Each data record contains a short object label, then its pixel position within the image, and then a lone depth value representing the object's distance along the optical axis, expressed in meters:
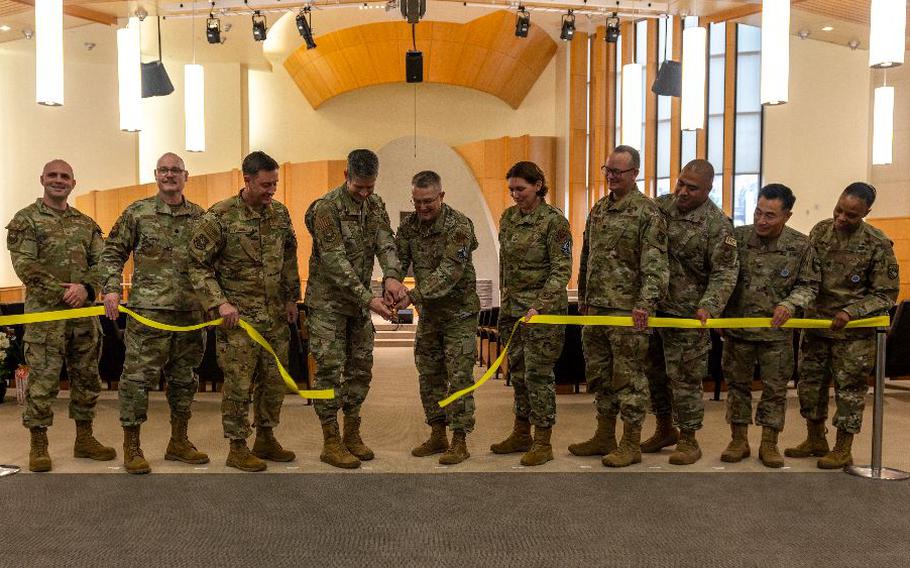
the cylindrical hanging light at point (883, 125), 8.55
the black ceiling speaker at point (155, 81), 9.37
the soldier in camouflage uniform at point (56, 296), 3.97
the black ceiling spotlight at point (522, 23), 9.36
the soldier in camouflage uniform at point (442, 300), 3.95
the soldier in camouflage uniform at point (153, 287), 3.89
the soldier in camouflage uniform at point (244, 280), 3.78
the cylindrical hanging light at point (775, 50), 5.68
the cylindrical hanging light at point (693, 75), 7.28
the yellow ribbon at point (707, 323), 3.92
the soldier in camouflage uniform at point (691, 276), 4.00
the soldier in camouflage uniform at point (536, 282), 4.01
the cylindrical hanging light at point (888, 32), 5.14
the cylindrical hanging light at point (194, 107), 8.94
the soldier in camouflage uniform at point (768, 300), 4.00
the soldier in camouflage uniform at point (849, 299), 3.97
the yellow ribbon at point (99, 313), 3.86
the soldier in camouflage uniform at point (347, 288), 3.85
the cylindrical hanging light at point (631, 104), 8.53
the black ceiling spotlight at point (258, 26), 9.26
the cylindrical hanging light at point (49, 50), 5.94
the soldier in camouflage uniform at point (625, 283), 3.89
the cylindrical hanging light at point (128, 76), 7.38
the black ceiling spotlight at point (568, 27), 9.35
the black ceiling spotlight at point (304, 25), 9.19
